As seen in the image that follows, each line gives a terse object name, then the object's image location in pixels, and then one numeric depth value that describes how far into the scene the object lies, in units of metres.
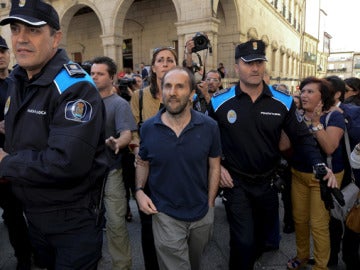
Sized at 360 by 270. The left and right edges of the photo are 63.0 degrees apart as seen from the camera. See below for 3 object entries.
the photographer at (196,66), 3.46
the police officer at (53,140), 1.49
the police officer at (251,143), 2.63
